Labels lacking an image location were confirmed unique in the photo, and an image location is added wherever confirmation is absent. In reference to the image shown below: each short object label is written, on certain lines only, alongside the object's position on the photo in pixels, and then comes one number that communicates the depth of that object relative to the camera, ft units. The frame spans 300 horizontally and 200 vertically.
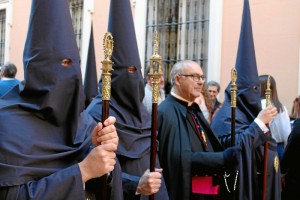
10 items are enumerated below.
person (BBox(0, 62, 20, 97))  18.26
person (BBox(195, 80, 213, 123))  20.22
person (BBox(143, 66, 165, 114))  18.35
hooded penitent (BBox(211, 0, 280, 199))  14.28
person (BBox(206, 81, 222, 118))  22.88
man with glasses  12.24
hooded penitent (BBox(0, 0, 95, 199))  7.37
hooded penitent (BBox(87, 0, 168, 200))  10.94
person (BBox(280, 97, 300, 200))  15.06
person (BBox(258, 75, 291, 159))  16.71
